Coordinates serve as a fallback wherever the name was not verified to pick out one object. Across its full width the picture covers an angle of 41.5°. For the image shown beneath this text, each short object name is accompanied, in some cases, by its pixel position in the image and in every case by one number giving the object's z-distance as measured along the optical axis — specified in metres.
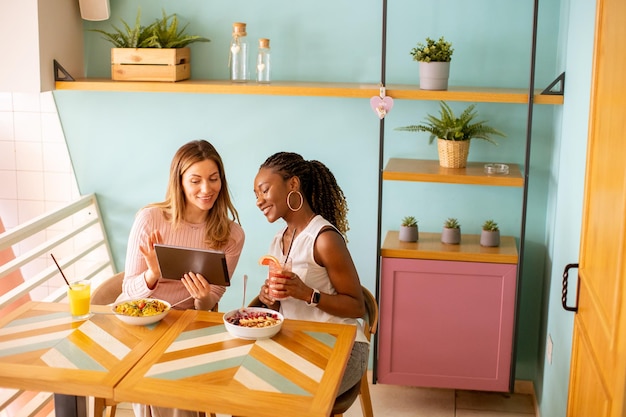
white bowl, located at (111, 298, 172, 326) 2.54
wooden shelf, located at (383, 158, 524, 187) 3.32
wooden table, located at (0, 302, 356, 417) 2.10
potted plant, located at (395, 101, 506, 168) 3.44
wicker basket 3.44
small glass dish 3.41
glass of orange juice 2.60
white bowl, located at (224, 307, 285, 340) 2.43
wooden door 1.84
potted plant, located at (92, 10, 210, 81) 3.54
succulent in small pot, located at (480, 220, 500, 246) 3.54
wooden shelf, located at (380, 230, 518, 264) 3.43
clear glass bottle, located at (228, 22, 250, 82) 3.59
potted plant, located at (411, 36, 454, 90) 3.33
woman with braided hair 2.74
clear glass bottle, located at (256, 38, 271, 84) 3.58
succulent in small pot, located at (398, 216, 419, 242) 3.59
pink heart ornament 3.35
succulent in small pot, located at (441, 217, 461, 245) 3.57
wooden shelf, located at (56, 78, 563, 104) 3.30
